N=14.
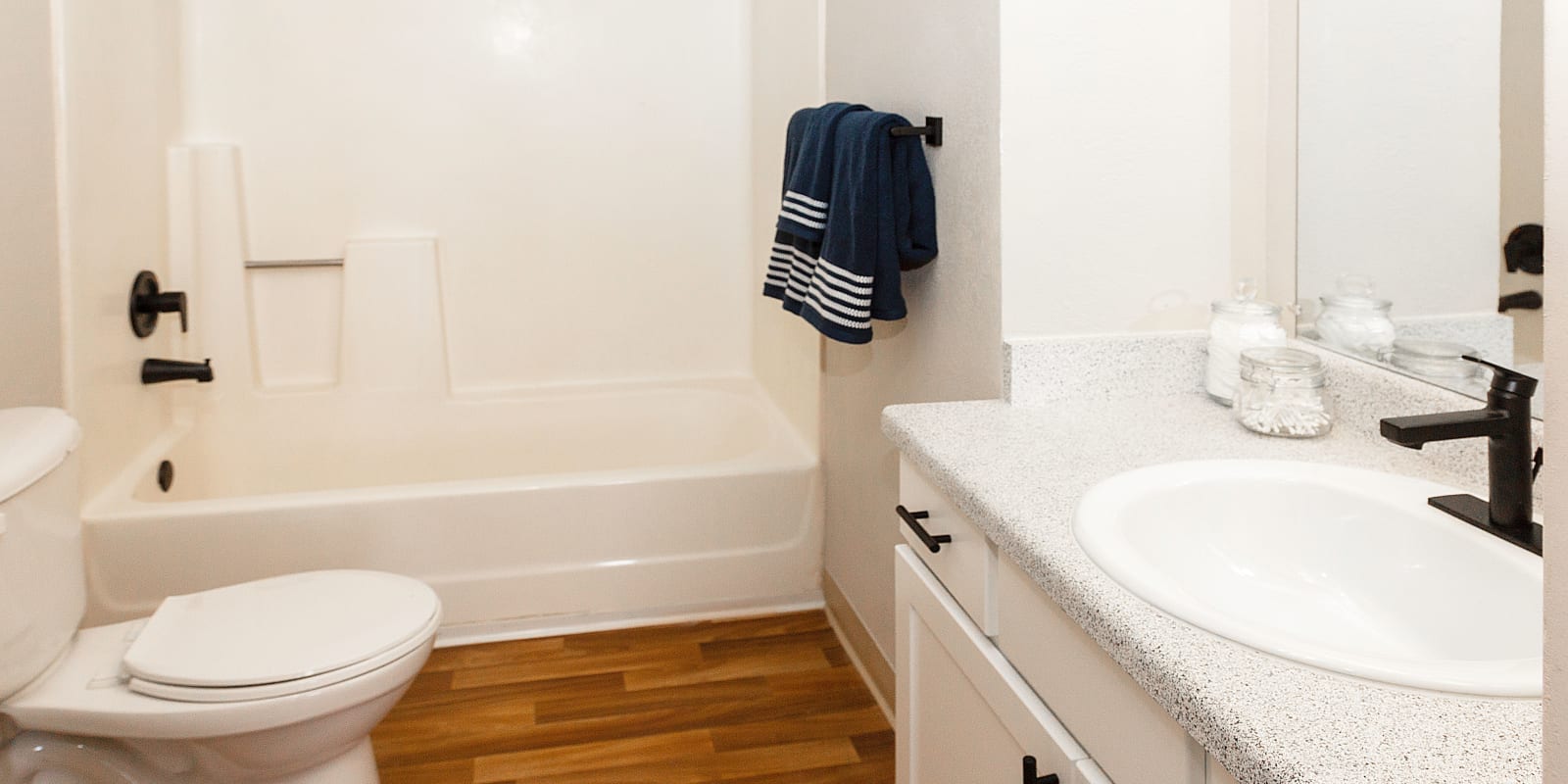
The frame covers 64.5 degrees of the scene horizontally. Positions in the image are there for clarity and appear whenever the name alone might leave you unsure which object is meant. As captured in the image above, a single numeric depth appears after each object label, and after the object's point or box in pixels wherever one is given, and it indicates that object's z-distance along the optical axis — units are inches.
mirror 49.7
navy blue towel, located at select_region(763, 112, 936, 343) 76.7
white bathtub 102.9
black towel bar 74.6
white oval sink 39.6
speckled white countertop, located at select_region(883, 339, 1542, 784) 28.3
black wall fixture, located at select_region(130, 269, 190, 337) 113.4
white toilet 68.8
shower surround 109.7
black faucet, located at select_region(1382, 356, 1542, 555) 41.1
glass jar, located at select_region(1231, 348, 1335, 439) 55.7
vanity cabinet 37.0
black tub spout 114.3
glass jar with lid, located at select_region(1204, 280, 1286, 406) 61.5
